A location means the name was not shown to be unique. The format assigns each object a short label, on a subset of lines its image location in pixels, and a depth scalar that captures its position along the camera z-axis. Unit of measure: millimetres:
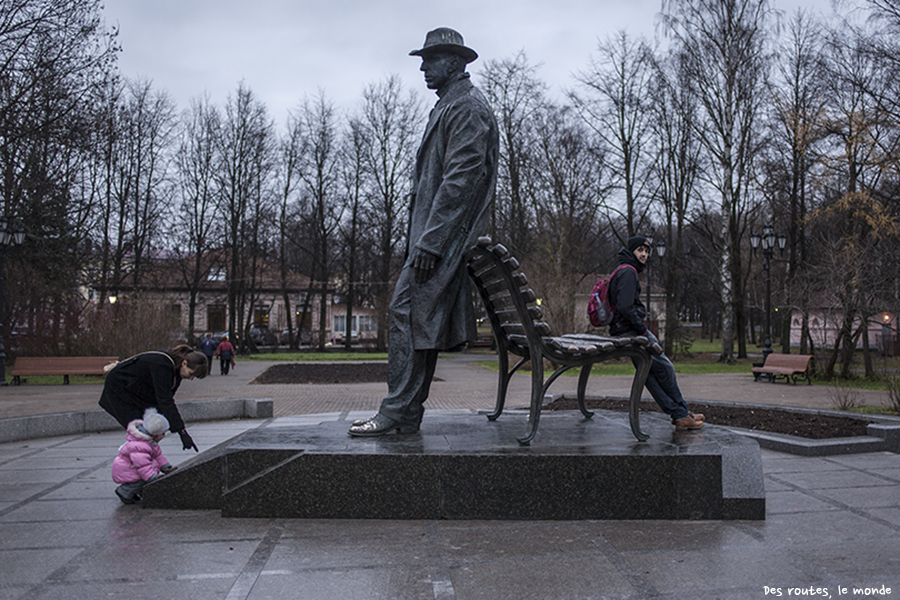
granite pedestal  4086
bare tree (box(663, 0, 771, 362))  27688
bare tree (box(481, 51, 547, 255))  36562
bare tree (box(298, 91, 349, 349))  45094
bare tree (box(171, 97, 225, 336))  41500
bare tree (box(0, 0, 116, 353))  19531
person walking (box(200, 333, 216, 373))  26641
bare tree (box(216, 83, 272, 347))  42281
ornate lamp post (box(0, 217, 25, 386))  18328
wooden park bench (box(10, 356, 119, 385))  17750
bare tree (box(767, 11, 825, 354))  23828
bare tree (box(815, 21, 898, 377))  16750
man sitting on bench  5246
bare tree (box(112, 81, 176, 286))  36250
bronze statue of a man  4719
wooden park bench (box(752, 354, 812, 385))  17422
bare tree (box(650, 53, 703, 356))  30188
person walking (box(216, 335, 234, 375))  22797
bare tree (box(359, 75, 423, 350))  44000
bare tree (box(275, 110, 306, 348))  44875
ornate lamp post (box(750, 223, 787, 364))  23453
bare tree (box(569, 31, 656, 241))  33438
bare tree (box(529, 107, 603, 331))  28562
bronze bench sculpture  4449
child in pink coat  4629
